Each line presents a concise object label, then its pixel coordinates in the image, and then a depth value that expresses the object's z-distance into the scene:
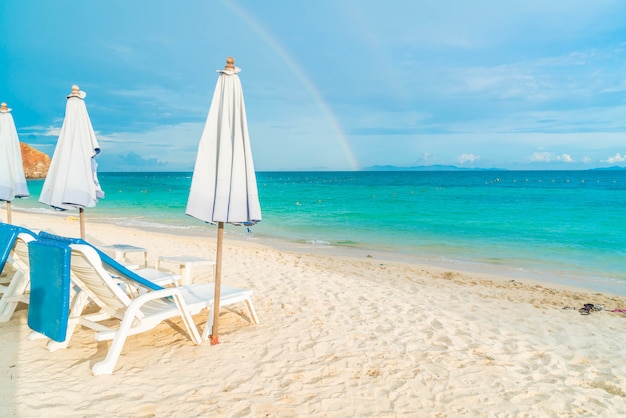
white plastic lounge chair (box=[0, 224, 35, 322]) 4.10
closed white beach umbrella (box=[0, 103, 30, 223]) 6.57
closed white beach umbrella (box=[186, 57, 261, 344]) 3.71
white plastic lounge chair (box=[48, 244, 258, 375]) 3.28
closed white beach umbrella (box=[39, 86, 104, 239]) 5.03
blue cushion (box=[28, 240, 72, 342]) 3.21
